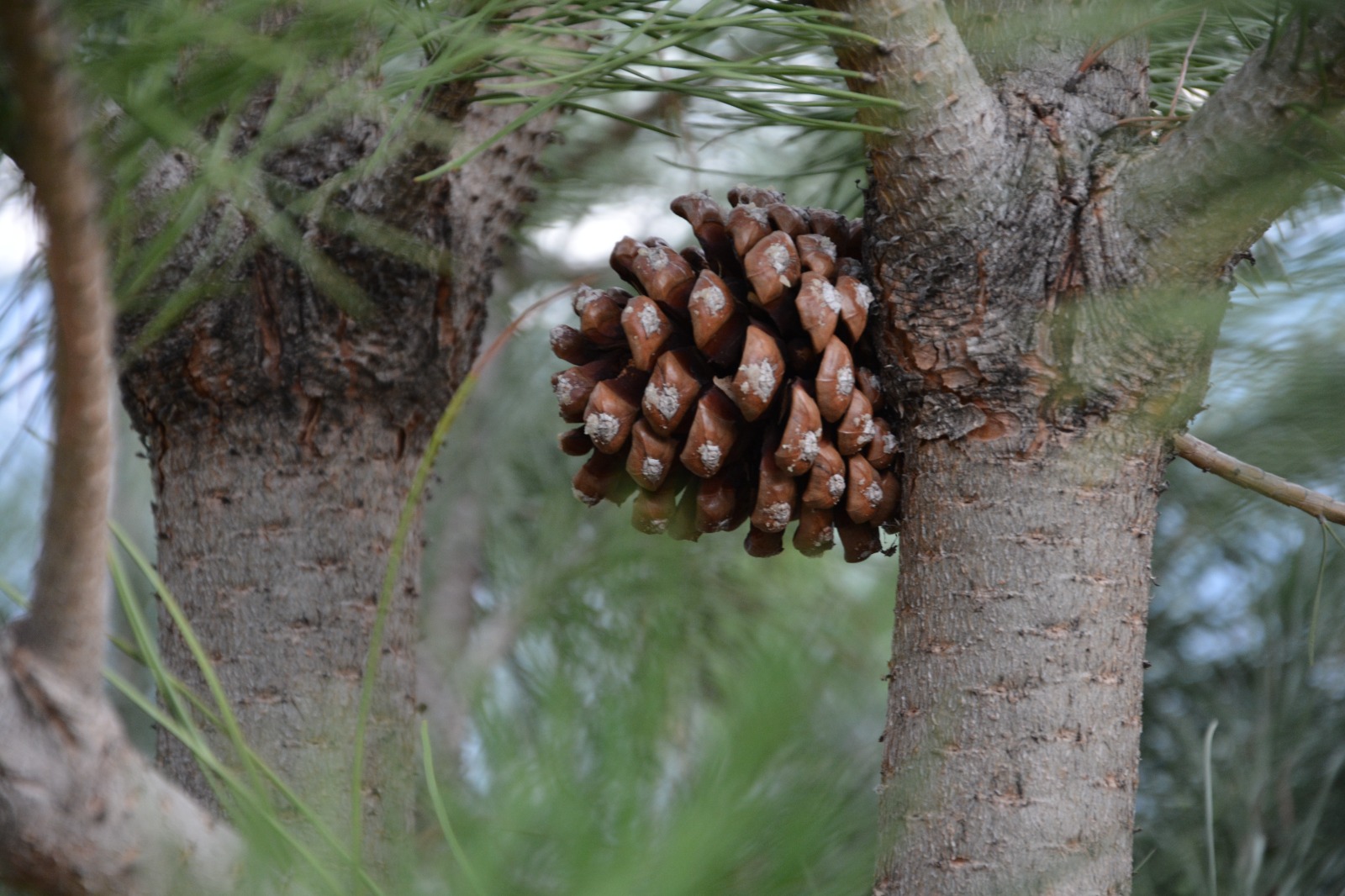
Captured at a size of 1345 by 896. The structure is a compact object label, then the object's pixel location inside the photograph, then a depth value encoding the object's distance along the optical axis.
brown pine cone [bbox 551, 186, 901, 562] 2.09
